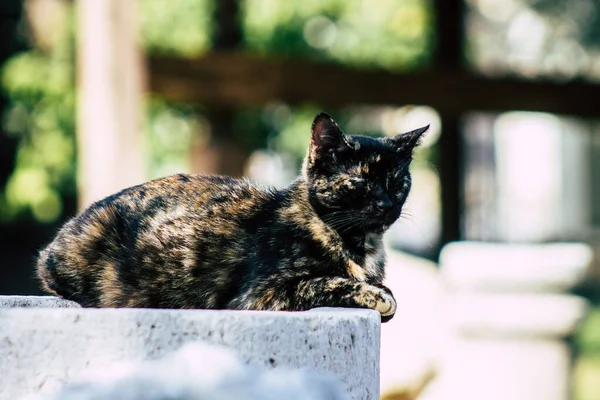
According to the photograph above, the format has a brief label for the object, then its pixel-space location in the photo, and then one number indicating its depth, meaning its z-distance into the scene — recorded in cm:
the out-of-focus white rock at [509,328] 803
